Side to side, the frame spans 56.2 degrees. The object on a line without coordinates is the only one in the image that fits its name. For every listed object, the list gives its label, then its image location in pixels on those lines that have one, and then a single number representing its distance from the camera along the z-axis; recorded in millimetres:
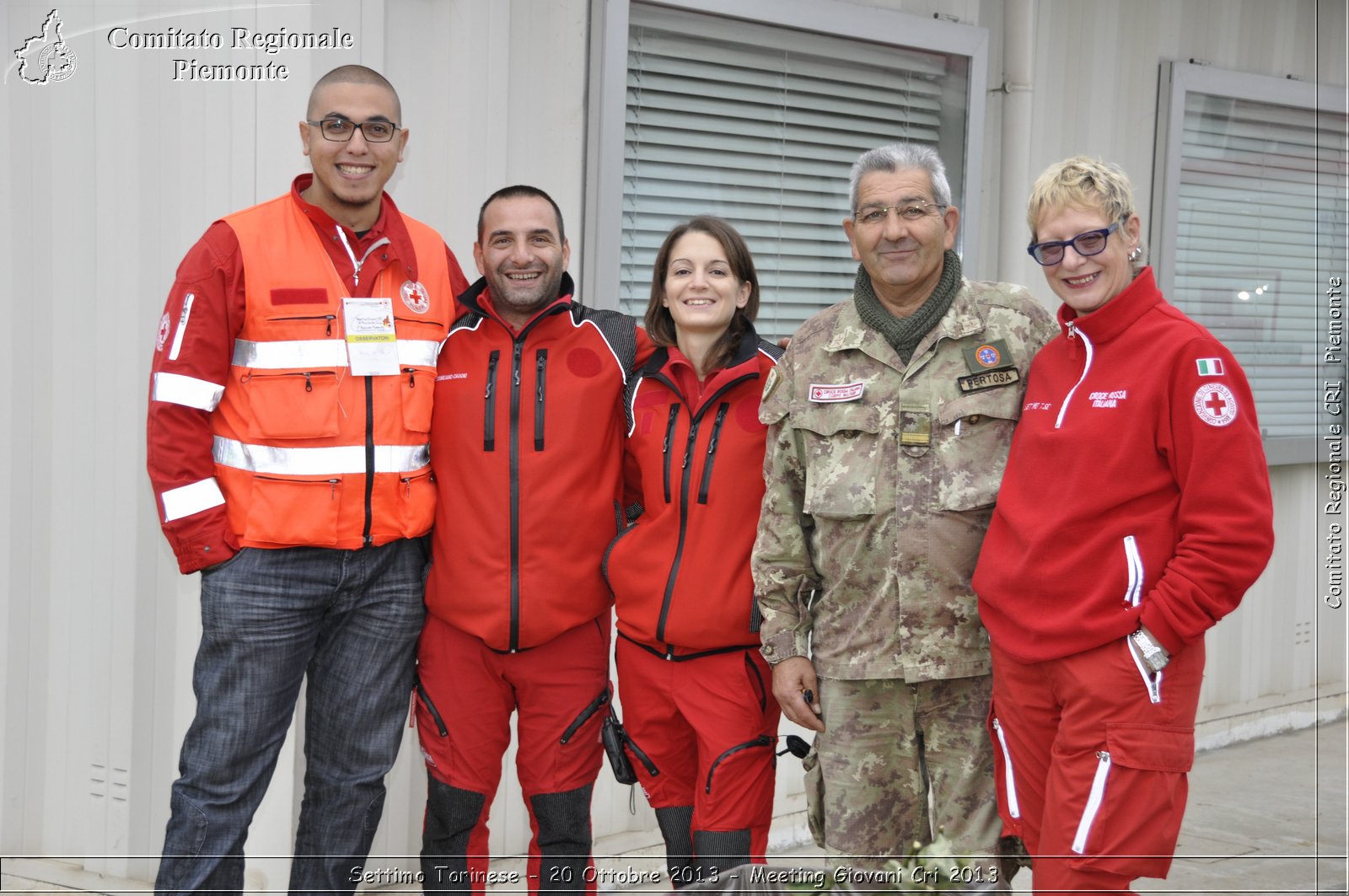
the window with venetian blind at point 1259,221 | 6430
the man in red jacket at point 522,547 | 3182
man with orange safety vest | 2947
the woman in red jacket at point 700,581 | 3117
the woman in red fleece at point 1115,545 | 2451
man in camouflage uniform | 2914
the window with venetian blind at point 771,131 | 4684
